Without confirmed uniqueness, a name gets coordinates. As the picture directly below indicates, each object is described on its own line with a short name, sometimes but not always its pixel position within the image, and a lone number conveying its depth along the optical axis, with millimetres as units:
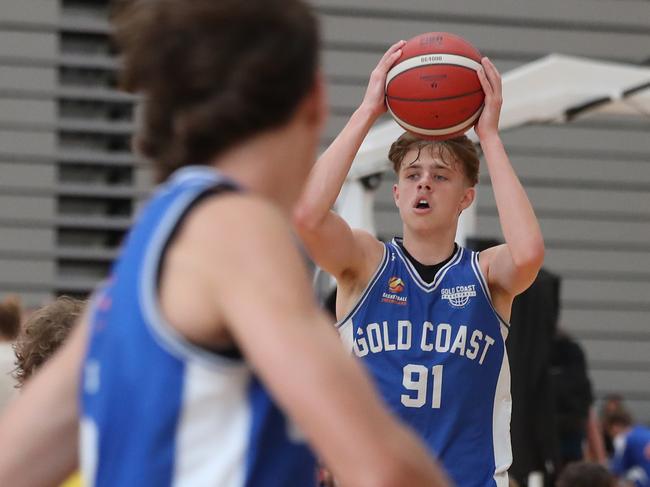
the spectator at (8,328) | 10937
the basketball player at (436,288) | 7926
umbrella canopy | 15758
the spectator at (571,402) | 18672
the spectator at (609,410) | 22672
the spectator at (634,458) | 18609
